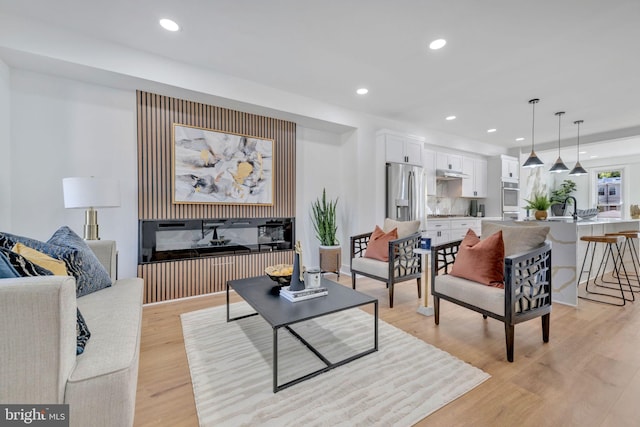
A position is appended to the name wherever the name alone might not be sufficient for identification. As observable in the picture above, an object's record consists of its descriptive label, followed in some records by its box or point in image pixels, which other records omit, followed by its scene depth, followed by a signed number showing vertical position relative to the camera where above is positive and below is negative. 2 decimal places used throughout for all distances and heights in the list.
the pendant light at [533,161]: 4.16 +0.71
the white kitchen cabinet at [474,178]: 6.06 +0.68
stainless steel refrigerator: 4.50 +0.27
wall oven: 6.26 +0.26
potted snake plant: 4.17 -0.45
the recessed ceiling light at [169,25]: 2.31 +1.55
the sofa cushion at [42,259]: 1.53 -0.28
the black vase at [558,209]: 4.56 -0.01
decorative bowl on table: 2.19 -0.52
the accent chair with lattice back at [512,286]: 1.92 -0.60
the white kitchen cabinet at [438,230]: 5.16 -0.41
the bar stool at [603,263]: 3.16 -0.79
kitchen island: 3.00 -0.55
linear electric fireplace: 3.18 -0.37
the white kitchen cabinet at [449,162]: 5.65 +0.97
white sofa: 0.95 -0.56
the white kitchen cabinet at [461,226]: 5.54 -0.36
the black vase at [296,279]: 2.06 -0.52
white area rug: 1.44 -1.05
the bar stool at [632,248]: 3.65 -0.62
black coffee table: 1.67 -0.66
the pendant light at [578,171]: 4.92 +0.66
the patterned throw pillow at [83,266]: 1.86 -0.39
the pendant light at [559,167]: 4.47 +0.67
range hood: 5.48 +0.68
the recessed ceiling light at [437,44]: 2.54 +1.52
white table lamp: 2.37 +0.14
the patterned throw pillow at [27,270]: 1.15 -0.26
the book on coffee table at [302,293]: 2.00 -0.62
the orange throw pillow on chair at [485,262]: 2.17 -0.43
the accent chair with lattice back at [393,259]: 2.95 -0.57
